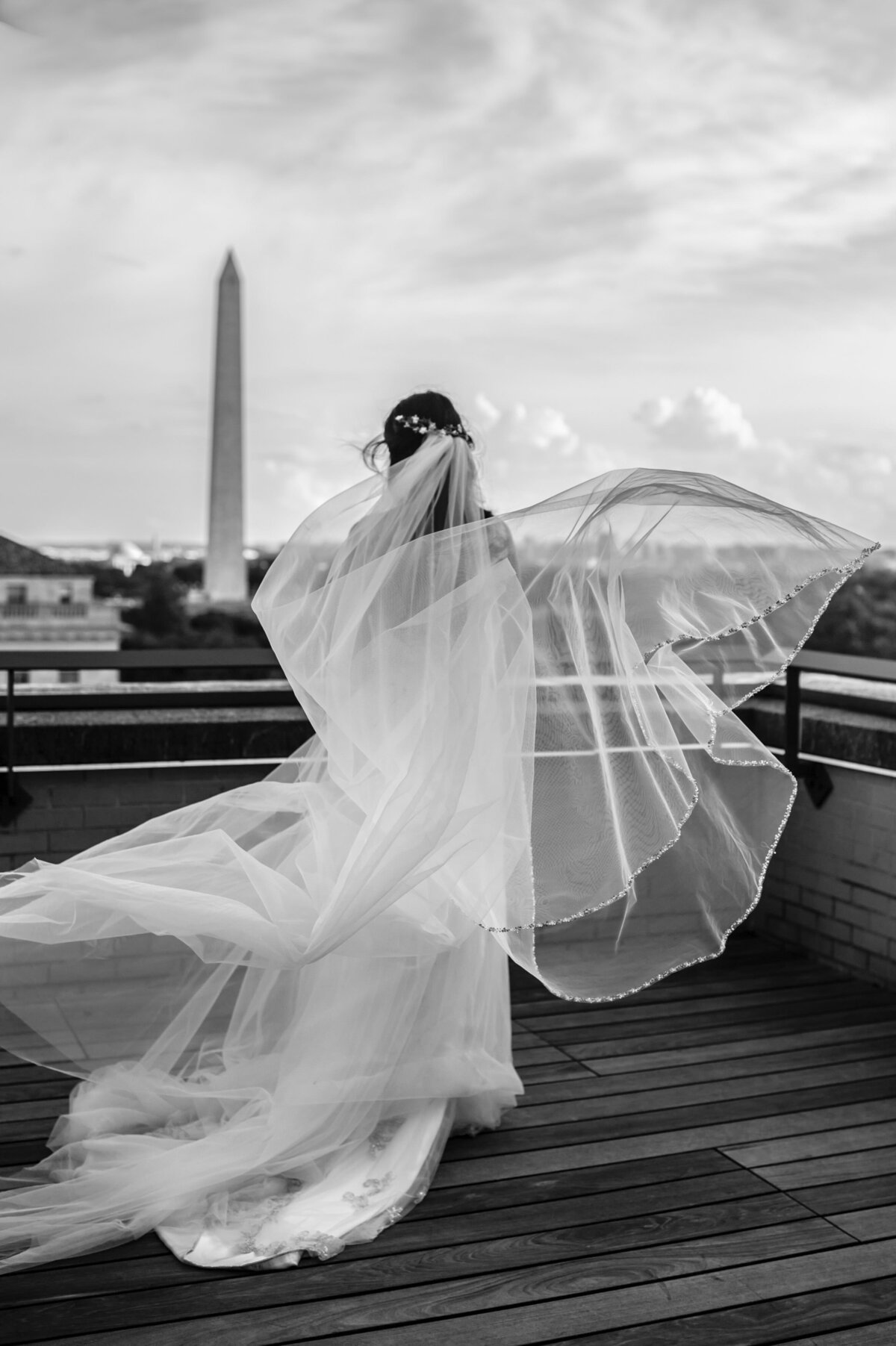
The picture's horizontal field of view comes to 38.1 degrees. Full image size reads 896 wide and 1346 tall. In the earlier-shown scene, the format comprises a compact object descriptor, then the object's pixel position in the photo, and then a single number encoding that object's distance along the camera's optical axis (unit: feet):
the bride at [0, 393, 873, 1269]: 7.54
